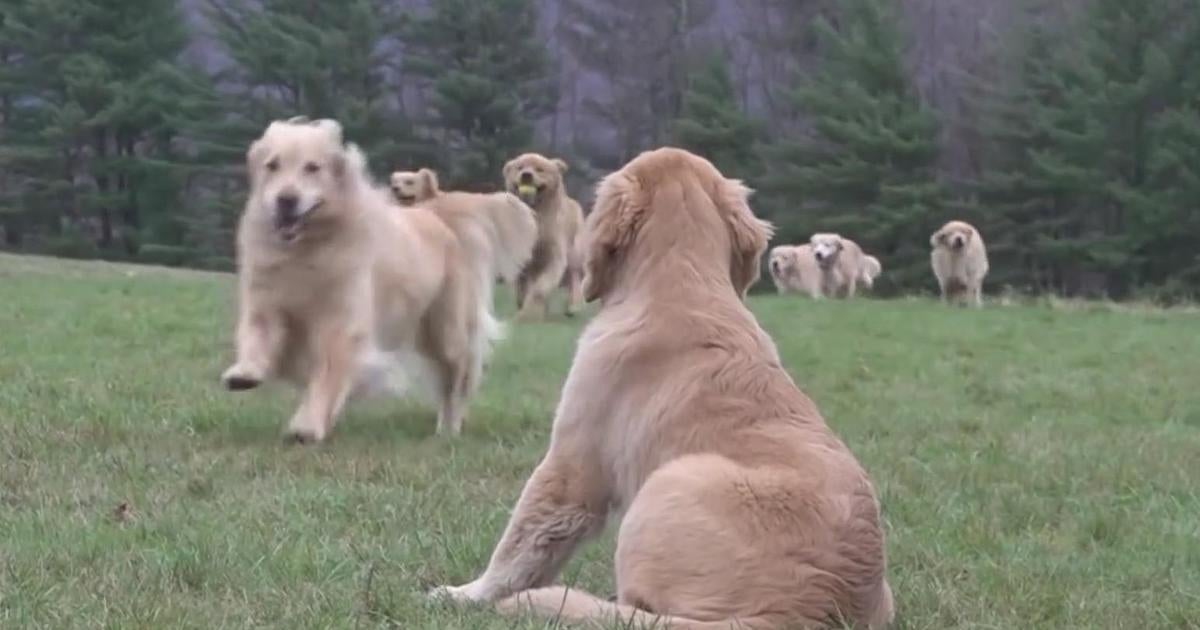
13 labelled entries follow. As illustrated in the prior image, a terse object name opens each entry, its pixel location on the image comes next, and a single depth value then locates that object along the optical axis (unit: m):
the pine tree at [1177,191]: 31.39
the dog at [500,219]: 8.32
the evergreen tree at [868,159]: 33.00
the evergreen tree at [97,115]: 33.59
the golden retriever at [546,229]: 14.90
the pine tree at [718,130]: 34.47
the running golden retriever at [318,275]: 6.64
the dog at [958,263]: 22.39
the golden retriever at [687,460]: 3.34
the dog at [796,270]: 25.50
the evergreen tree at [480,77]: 34.16
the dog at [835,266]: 25.72
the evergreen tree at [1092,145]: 32.09
